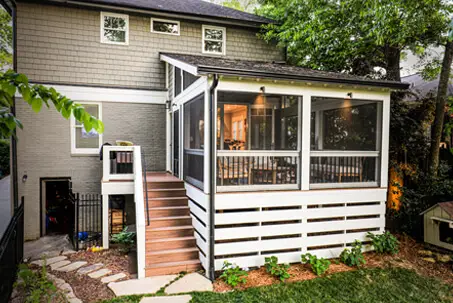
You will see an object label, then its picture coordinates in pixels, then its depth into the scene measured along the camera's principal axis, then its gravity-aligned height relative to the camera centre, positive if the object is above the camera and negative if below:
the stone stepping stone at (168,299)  4.25 -2.35
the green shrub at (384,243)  5.94 -2.05
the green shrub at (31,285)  4.26 -2.29
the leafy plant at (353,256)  5.50 -2.18
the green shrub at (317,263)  5.20 -2.21
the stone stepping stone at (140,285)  4.54 -2.37
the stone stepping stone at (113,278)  5.00 -2.40
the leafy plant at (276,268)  5.00 -2.22
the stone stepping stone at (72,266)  5.57 -2.46
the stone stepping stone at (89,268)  5.42 -2.44
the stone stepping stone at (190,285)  4.61 -2.36
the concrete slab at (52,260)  5.93 -2.48
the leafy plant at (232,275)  4.83 -2.26
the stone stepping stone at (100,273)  5.20 -2.42
